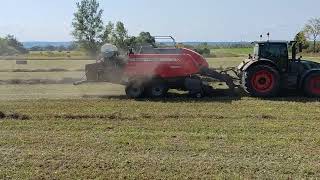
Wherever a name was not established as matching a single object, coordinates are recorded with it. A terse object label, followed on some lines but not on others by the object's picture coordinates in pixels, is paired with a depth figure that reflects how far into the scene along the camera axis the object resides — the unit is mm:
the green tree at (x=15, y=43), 92269
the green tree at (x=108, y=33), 49797
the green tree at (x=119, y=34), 53553
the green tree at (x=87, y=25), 49344
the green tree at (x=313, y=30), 75000
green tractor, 16078
